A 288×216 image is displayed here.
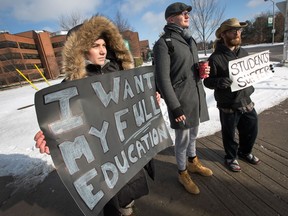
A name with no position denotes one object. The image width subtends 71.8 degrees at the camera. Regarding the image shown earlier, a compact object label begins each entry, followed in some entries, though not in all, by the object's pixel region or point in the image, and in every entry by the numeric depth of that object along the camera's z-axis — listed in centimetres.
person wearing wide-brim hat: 228
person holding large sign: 145
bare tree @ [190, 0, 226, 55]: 2337
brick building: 3081
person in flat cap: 199
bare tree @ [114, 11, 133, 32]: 2428
